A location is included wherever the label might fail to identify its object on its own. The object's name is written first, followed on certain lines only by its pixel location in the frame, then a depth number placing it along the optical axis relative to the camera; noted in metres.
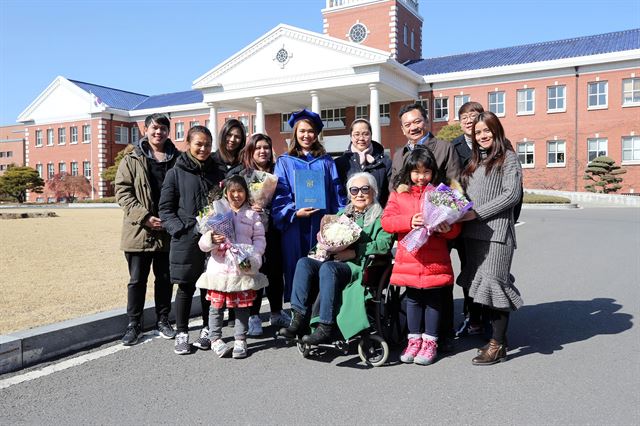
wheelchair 4.43
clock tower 43.50
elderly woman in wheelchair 4.45
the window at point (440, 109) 36.69
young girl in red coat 4.48
